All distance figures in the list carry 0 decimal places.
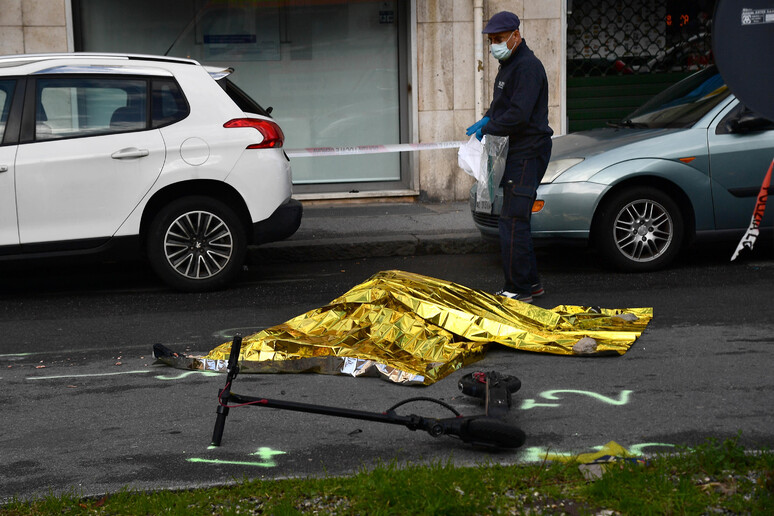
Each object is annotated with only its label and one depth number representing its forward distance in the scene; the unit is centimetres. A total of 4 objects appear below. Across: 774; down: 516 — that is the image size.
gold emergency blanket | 518
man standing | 680
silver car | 773
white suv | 725
